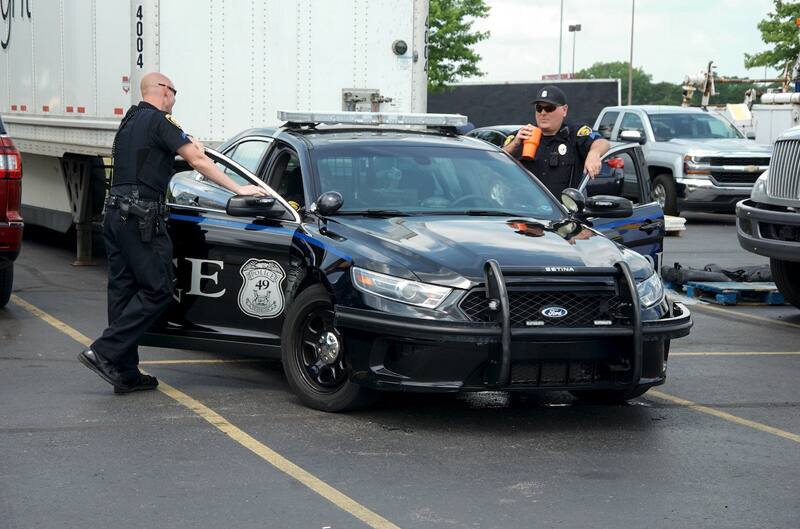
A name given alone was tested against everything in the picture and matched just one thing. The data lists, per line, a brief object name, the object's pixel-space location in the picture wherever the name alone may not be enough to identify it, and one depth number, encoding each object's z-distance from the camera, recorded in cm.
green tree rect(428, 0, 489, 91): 5756
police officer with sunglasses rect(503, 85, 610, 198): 988
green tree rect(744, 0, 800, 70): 4753
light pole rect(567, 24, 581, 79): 9912
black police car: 669
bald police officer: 770
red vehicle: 1041
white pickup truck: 2272
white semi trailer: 1206
